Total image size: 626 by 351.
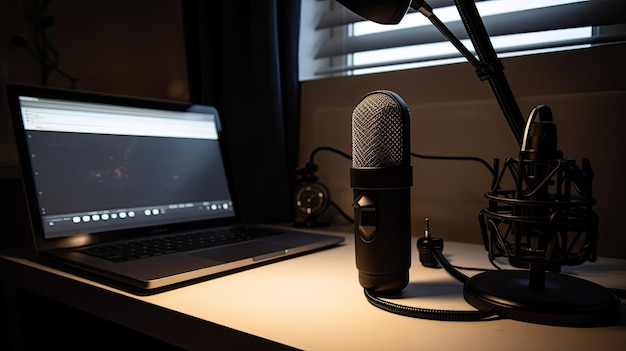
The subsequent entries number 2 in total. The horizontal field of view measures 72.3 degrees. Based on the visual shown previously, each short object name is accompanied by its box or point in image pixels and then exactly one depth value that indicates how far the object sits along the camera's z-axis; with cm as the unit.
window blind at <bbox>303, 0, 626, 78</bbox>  80
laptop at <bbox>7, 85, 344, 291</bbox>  65
